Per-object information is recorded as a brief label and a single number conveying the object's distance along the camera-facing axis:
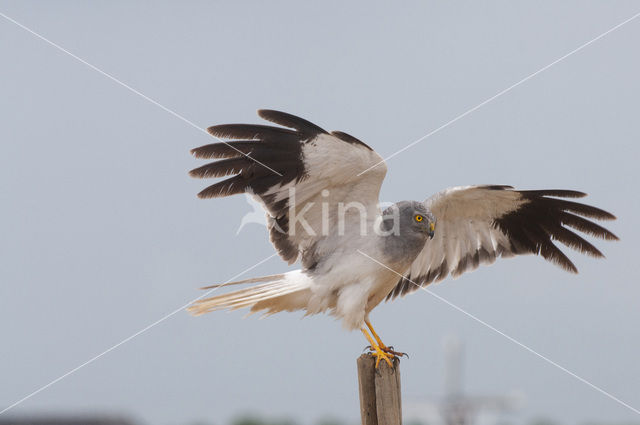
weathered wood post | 13.21
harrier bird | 14.29
